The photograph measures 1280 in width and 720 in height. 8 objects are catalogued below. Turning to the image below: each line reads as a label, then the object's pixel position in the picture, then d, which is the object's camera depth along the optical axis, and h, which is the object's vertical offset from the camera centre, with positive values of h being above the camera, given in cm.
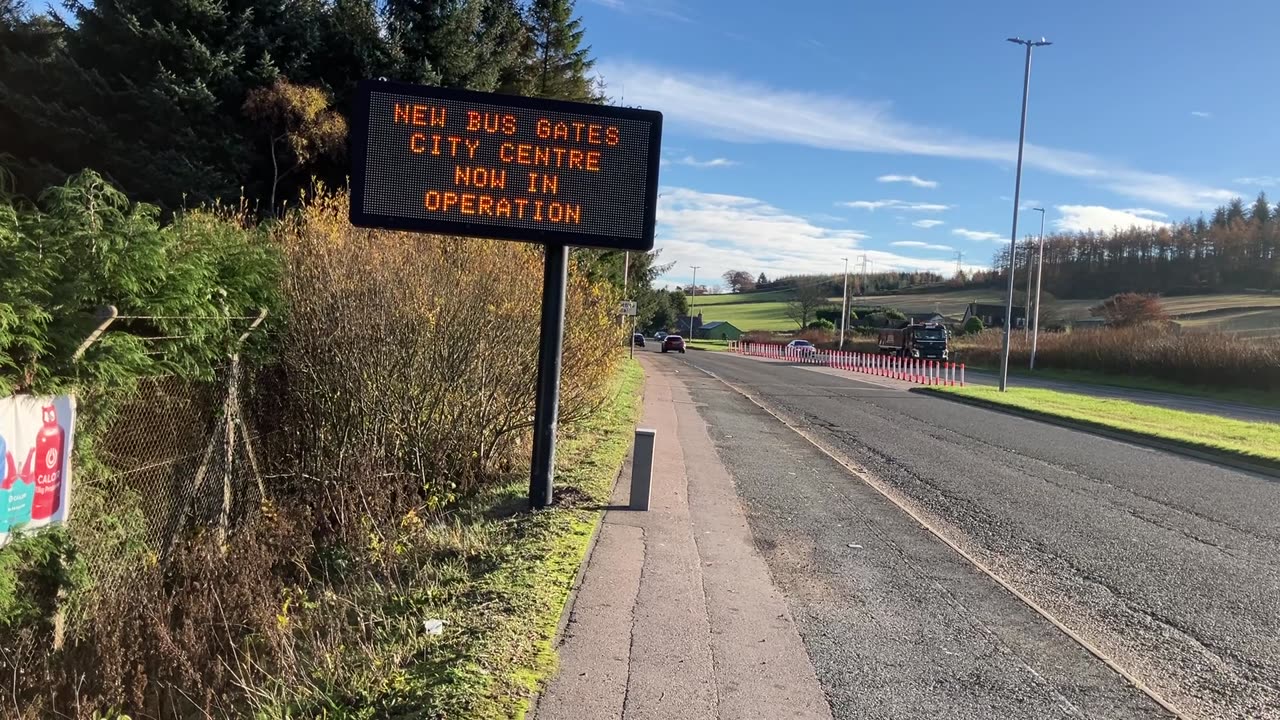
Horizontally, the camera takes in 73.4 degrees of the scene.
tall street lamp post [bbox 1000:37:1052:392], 2677 +539
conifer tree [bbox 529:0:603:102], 2850 +961
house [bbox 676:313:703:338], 12162 +130
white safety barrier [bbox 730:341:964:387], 3459 -97
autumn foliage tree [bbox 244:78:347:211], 1825 +404
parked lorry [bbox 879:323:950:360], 5016 +51
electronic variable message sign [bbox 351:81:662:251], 660 +121
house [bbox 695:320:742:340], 11606 +61
